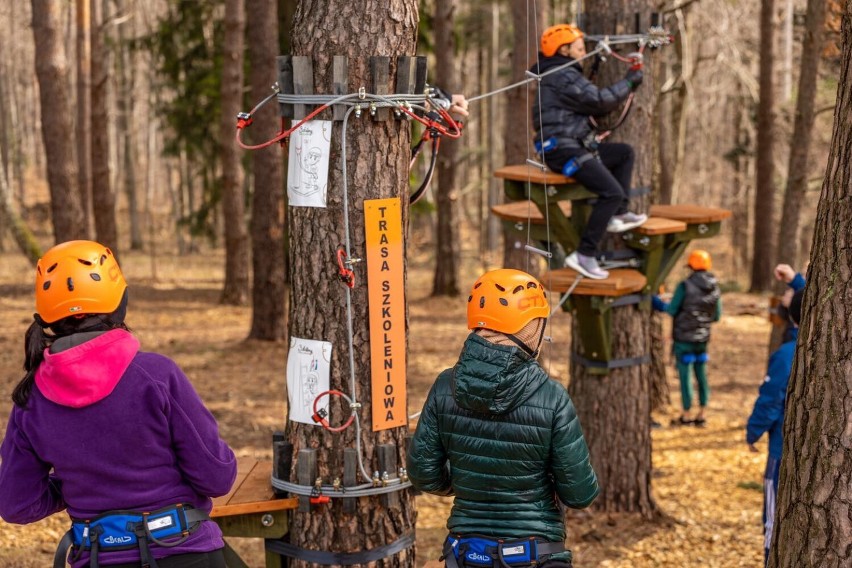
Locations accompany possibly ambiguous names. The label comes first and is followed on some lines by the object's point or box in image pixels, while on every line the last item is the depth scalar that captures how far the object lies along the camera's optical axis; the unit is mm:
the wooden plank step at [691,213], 13367
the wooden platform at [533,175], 12273
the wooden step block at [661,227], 12953
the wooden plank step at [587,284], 12641
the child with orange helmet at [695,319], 20297
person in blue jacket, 10289
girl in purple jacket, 6051
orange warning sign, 8148
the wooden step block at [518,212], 12945
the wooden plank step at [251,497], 8430
